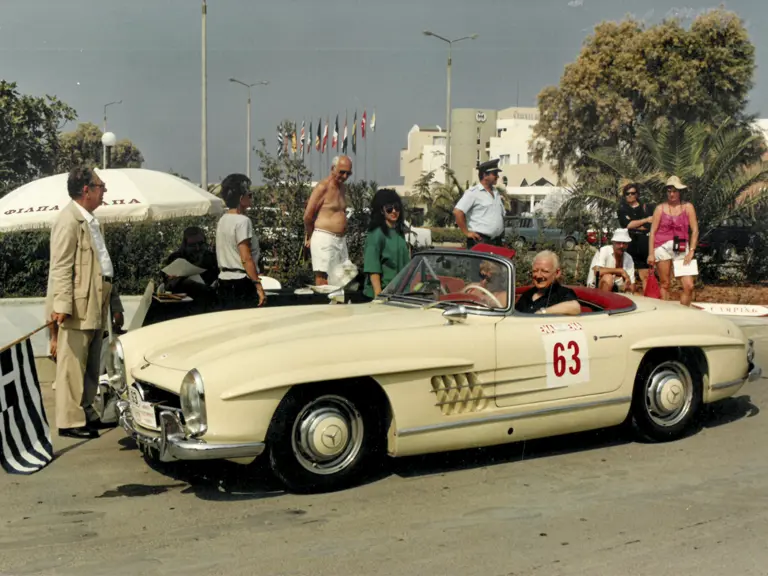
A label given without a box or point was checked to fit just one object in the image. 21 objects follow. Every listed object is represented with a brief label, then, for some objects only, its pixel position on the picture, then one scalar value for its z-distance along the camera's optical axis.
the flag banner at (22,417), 5.67
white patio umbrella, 8.24
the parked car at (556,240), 15.20
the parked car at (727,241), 16.48
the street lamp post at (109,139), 17.46
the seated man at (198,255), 8.37
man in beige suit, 6.32
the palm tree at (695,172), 16.02
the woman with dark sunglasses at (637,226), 11.17
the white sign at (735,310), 10.83
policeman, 9.18
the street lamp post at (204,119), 25.14
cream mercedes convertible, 4.72
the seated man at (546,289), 6.12
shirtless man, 9.19
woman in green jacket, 7.76
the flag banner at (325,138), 64.75
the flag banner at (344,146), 67.75
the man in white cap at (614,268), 9.82
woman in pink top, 10.22
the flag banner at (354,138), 69.44
